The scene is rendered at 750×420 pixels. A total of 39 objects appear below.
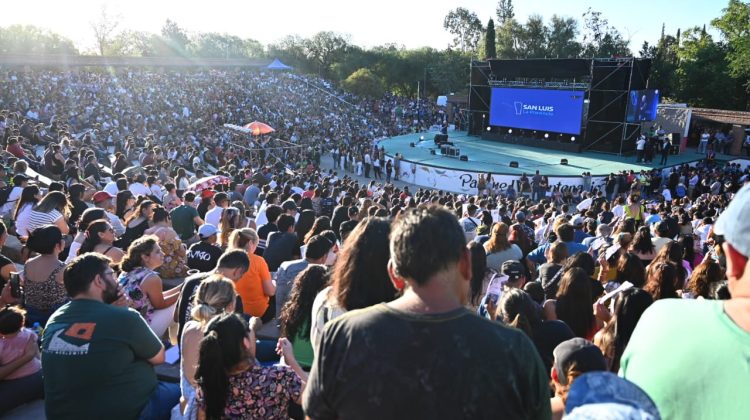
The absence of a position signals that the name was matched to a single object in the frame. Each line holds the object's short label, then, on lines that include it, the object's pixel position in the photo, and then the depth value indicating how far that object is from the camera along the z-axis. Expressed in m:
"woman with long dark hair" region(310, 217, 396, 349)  2.62
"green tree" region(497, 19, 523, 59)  62.94
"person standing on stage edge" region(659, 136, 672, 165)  25.41
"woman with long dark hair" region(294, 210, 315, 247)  7.44
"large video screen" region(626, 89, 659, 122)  27.47
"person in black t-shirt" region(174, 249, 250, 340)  3.82
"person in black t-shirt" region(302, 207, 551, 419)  1.64
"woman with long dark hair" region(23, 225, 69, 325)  4.48
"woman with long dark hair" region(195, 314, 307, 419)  2.61
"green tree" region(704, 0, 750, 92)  39.22
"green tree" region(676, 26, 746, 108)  41.22
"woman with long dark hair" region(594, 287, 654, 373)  3.29
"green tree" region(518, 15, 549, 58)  61.97
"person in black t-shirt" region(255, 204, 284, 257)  7.38
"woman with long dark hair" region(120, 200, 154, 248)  6.64
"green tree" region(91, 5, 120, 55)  70.00
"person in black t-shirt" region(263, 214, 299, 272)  6.09
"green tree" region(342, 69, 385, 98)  47.59
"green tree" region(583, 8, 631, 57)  58.07
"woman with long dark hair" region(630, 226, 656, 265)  6.31
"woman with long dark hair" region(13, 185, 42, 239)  6.76
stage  22.77
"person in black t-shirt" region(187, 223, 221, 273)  5.54
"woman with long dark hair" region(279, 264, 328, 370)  3.53
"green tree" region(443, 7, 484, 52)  74.69
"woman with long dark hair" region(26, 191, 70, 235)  6.58
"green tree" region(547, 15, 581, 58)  60.03
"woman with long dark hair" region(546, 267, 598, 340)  4.12
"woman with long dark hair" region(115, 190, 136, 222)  8.01
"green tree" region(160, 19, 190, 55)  70.12
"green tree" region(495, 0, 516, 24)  73.31
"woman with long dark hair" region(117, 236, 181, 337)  4.33
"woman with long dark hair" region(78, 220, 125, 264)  5.14
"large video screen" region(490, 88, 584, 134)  29.62
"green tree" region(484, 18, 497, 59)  54.81
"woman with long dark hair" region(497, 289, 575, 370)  3.38
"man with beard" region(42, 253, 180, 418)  2.91
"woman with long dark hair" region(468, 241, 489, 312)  4.87
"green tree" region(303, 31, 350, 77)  61.97
